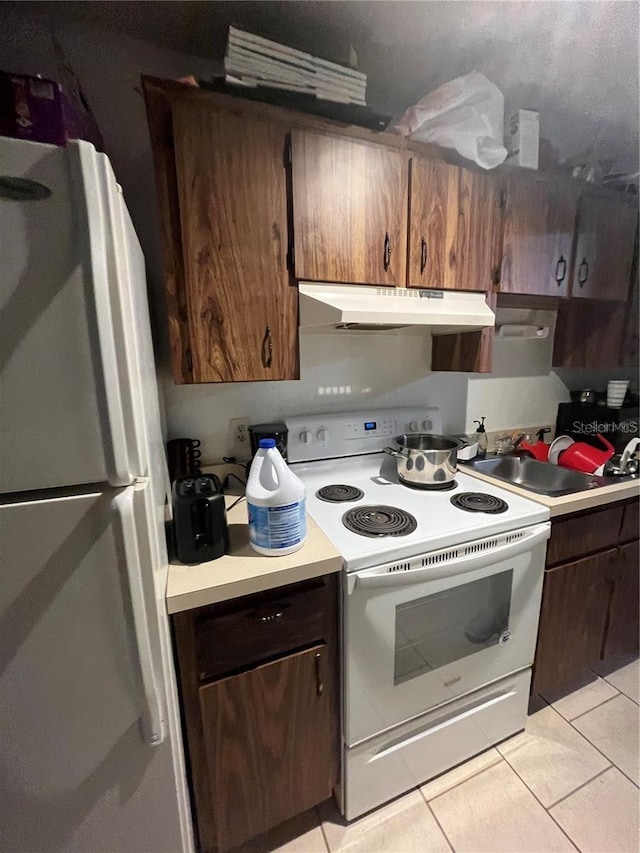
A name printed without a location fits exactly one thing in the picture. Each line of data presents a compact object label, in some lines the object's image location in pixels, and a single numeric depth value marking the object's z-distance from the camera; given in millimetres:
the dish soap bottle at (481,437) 1863
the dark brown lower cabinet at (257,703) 892
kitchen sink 1643
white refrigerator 541
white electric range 1013
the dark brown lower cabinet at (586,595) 1339
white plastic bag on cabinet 1203
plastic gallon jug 922
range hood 1116
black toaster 903
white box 1342
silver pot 1396
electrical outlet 1465
